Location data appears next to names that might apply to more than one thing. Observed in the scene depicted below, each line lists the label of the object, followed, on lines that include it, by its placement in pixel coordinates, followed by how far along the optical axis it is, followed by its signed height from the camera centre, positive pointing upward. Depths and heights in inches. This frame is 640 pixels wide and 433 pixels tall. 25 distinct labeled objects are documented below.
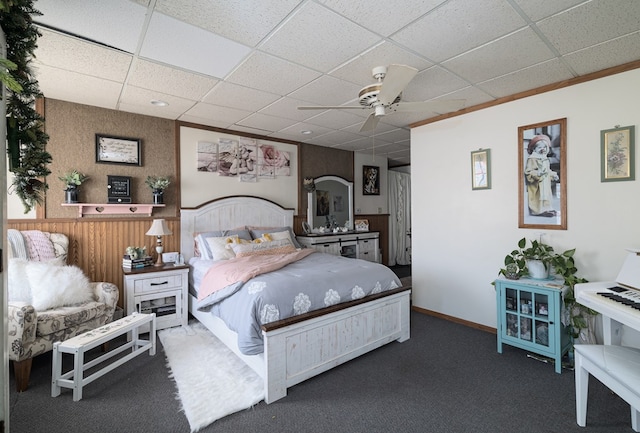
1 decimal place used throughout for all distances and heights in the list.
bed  89.3 -42.4
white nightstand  130.0 -34.1
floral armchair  90.3 -28.3
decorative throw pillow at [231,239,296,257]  147.7 -17.0
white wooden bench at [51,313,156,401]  87.0 -40.2
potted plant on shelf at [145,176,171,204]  150.1 +14.9
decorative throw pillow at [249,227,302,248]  174.4 -9.9
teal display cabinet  103.1 -37.9
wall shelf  135.5 +4.0
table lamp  141.4 -7.0
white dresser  197.9 -20.7
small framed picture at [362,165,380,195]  250.4 +28.1
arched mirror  217.4 +7.6
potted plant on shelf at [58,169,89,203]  130.2 +14.3
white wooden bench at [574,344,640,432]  62.6 -35.9
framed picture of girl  117.6 +14.5
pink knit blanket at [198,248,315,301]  107.2 -20.6
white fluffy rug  84.1 -52.8
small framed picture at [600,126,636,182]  102.4 +19.5
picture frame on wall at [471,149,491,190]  138.3 +19.9
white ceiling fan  86.7 +35.9
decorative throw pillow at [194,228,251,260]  151.6 -11.8
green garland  48.9 +18.2
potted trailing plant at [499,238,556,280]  113.8 -19.4
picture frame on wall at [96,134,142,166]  141.1 +31.8
